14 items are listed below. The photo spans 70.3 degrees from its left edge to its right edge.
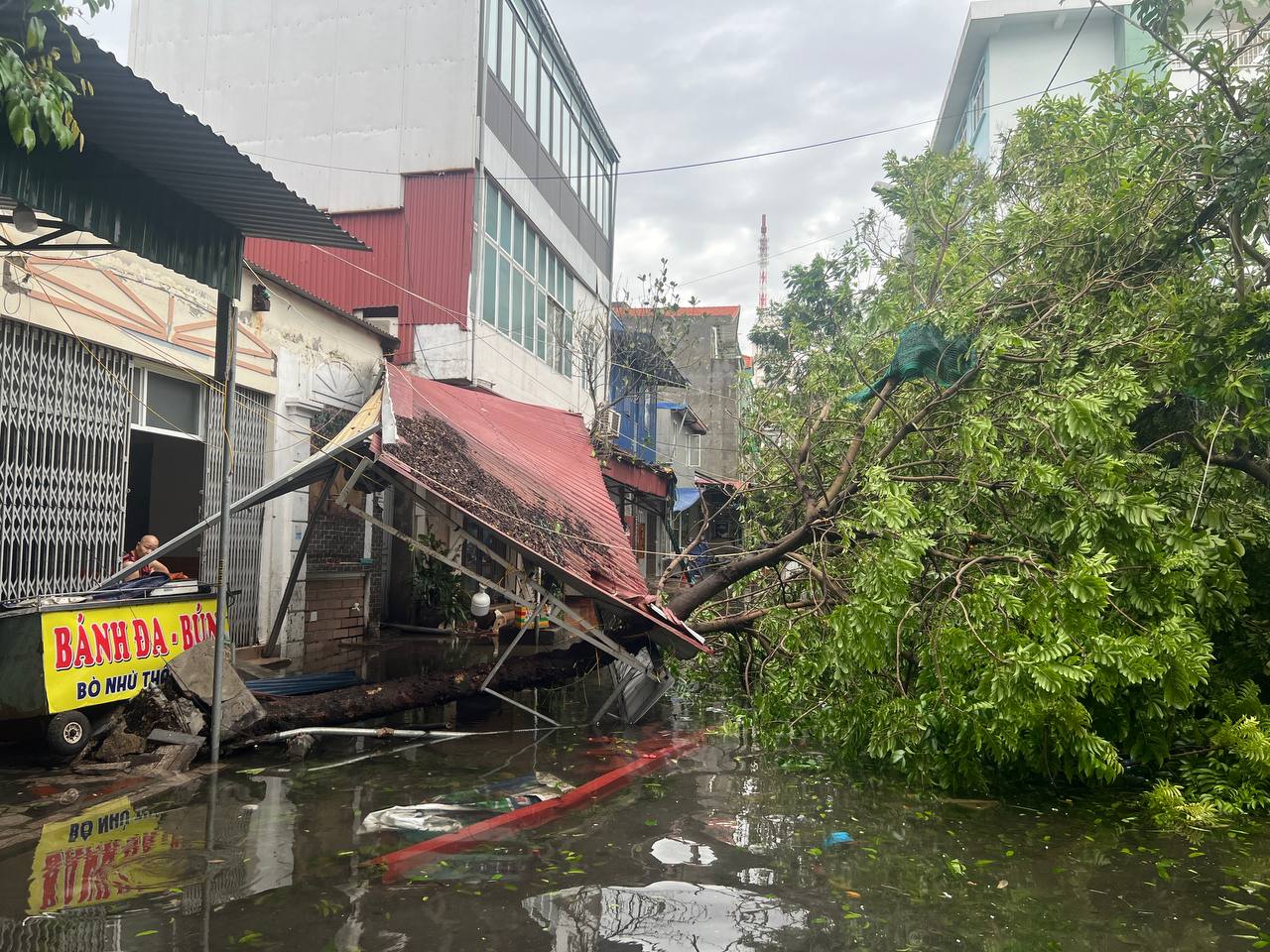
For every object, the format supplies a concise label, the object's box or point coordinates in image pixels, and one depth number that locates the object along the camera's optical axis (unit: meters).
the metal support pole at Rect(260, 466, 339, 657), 8.90
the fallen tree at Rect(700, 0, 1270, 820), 5.74
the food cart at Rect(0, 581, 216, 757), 5.85
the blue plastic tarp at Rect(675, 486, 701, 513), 27.32
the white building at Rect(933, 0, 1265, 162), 20.72
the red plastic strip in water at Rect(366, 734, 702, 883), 4.56
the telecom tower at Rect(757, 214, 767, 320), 63.13
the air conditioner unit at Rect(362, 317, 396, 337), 13.73
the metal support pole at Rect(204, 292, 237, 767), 6.36
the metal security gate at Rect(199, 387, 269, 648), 10.07
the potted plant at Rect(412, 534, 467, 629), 13.99
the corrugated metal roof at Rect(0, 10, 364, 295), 5.13
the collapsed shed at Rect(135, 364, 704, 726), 6.87
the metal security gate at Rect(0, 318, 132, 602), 7.22
